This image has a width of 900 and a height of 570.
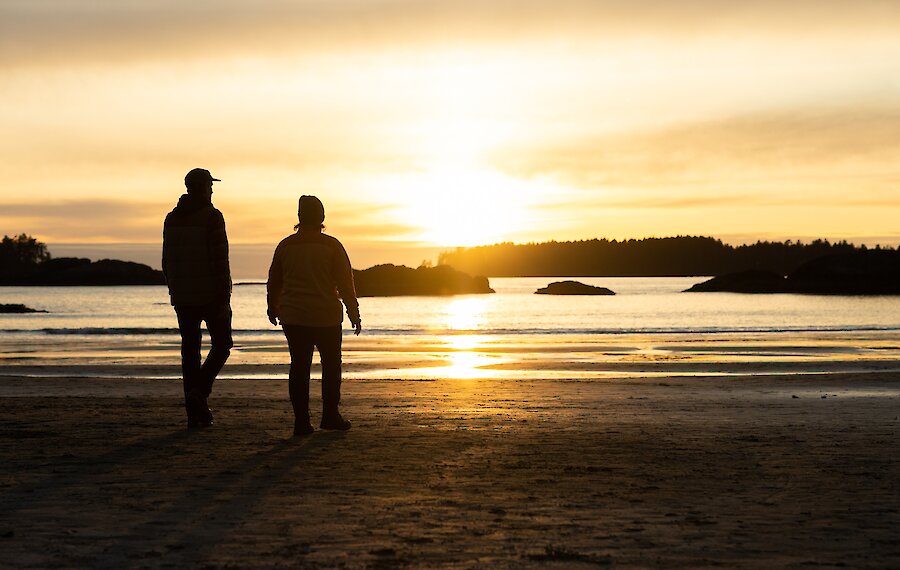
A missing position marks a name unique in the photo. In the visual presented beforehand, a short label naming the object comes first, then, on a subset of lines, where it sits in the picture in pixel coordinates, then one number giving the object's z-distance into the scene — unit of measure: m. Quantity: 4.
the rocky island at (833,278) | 152.38
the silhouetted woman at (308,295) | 8.84
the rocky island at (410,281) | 182.12
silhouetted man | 9.02
